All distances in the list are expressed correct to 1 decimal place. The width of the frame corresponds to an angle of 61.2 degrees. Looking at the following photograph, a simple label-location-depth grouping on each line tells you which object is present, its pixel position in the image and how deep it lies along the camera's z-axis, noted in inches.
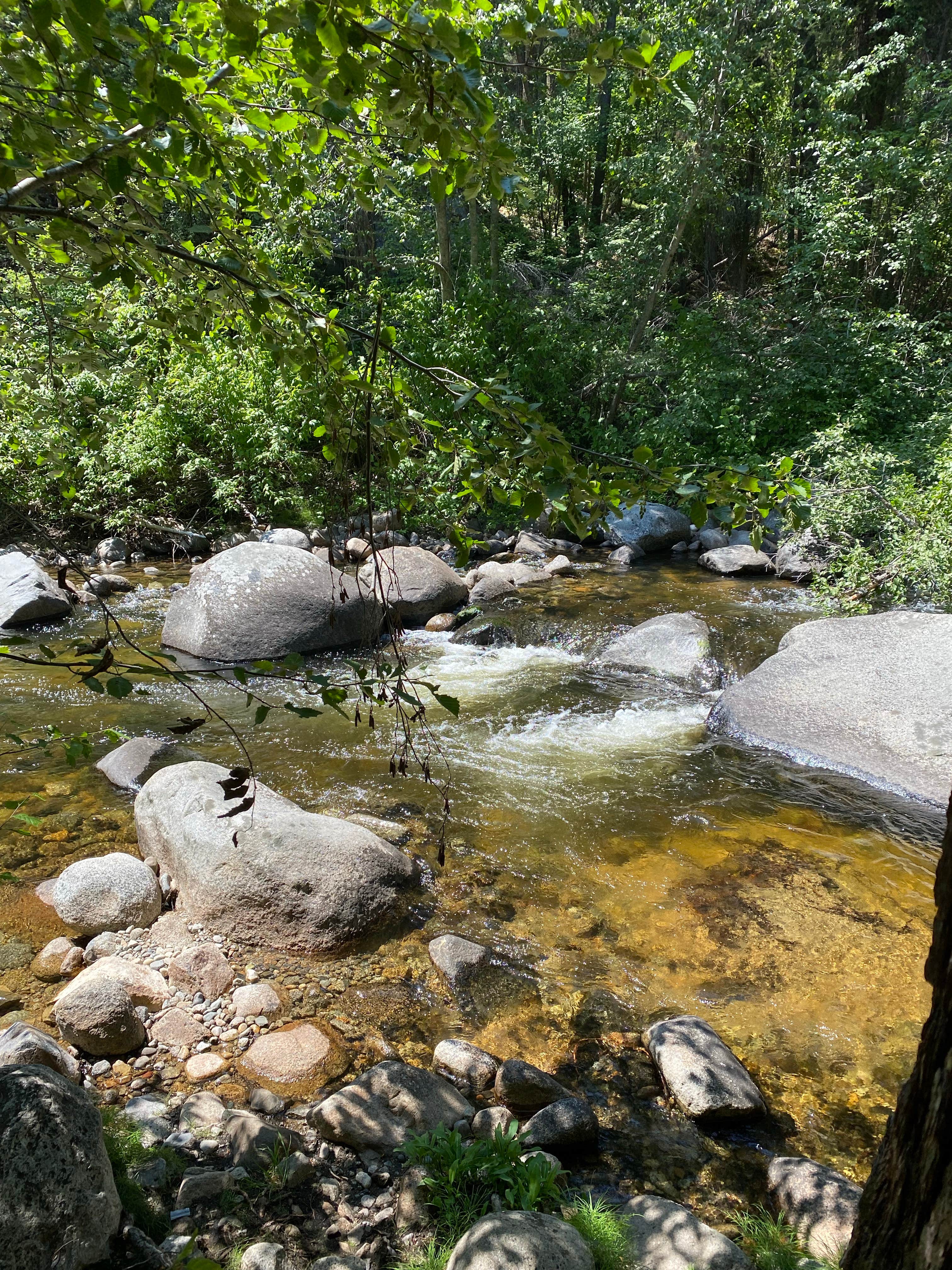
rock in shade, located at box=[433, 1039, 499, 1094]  133.4
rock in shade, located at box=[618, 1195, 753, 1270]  96.8
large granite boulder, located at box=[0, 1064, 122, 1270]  82.0
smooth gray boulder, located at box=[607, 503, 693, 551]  514.9
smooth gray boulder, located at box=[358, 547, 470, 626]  385.1
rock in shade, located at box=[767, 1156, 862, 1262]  105.6
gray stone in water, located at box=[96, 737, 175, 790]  227.8
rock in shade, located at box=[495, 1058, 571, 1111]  128.3
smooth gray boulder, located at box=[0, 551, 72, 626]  343.6
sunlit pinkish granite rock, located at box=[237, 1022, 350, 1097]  131.4
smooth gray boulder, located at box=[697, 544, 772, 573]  465.1
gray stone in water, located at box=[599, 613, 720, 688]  319.0
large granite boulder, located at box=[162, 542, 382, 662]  322.7
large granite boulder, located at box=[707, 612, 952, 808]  240.8
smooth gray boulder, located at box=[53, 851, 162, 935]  162.9
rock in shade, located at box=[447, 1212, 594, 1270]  87.7
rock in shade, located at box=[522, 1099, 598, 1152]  119.2
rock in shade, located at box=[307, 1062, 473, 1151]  116.4
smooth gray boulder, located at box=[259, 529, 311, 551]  454.9
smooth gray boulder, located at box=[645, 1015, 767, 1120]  128.6
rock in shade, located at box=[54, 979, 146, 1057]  130.5
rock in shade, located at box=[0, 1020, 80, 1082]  109.6
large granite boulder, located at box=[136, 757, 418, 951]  163.6
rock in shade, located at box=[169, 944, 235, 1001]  149.2
